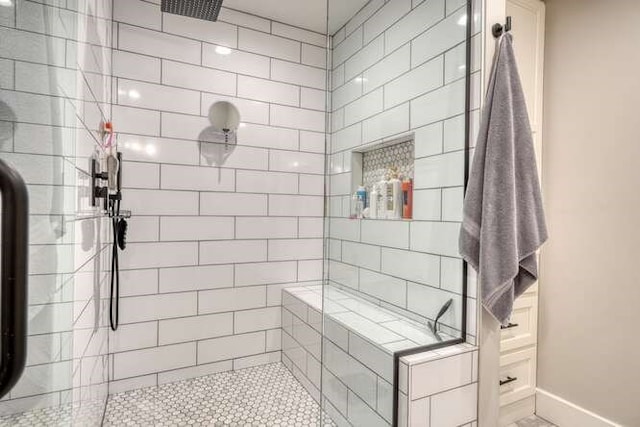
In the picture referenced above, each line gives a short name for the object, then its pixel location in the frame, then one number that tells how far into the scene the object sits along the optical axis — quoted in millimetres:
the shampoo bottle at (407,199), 1546
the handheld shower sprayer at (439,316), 1337
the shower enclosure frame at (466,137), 1271
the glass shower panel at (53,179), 601
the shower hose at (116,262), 1656
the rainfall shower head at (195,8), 1678
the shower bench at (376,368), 1163
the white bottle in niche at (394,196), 1602
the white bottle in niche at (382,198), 1670
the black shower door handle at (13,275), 412
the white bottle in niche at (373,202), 1711
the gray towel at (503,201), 1128
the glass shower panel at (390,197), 1317
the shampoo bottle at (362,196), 1771
